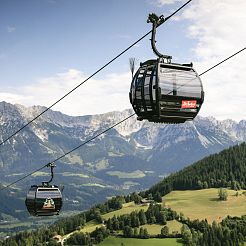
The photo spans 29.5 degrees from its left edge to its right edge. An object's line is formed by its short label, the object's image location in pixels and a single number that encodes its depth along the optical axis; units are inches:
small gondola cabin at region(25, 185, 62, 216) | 1208.8
